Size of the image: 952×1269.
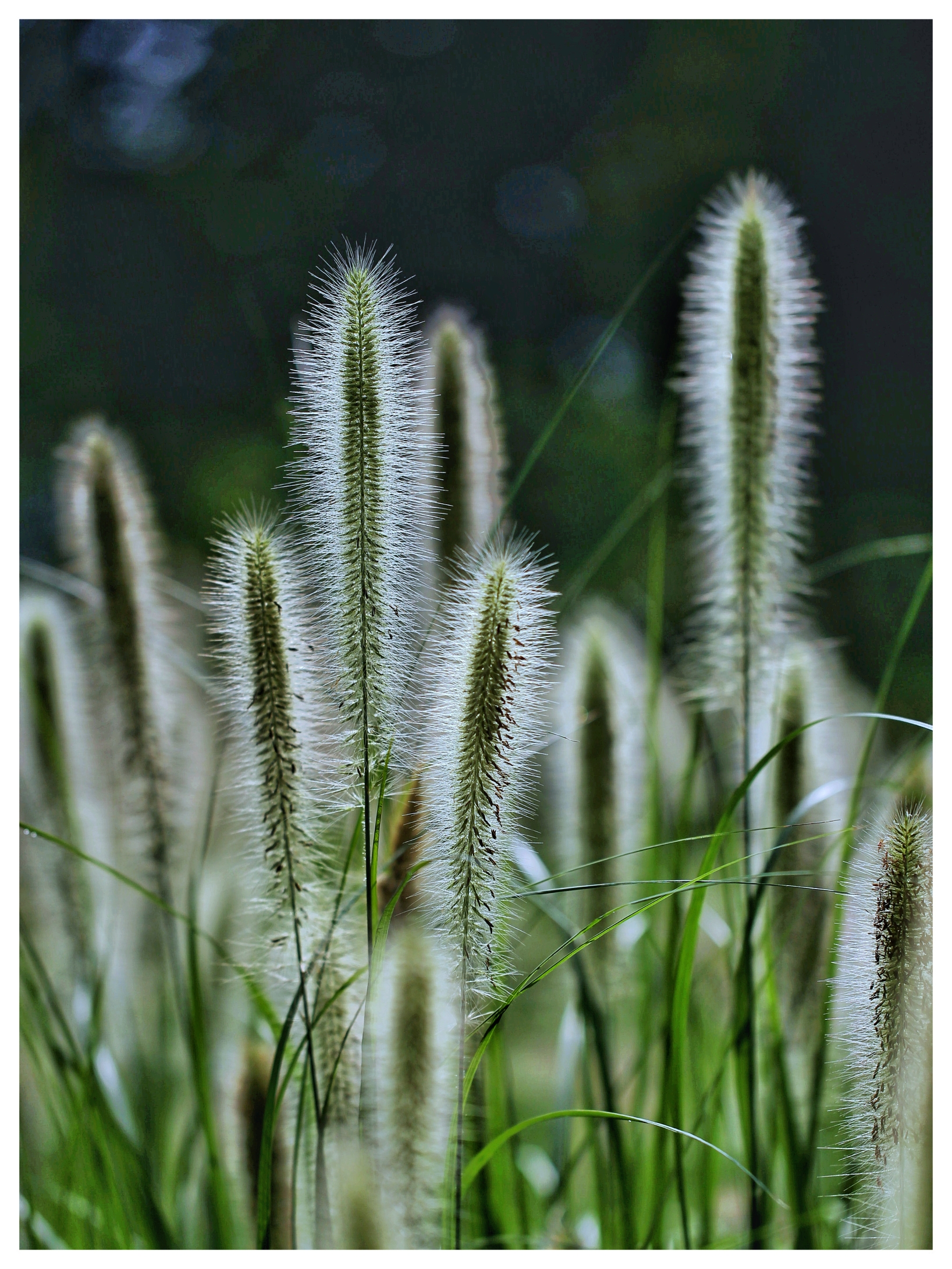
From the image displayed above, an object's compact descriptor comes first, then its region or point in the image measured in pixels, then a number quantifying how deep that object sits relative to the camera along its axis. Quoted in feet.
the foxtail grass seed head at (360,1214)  3.75
